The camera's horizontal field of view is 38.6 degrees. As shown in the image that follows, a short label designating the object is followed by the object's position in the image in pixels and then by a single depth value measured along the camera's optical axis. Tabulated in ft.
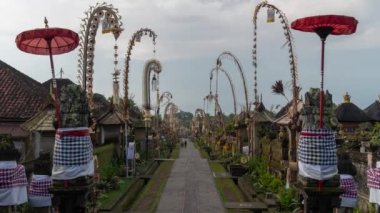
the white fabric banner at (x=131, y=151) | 81.51
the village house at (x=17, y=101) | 68.69
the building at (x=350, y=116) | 99.23
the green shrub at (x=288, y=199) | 48.75
